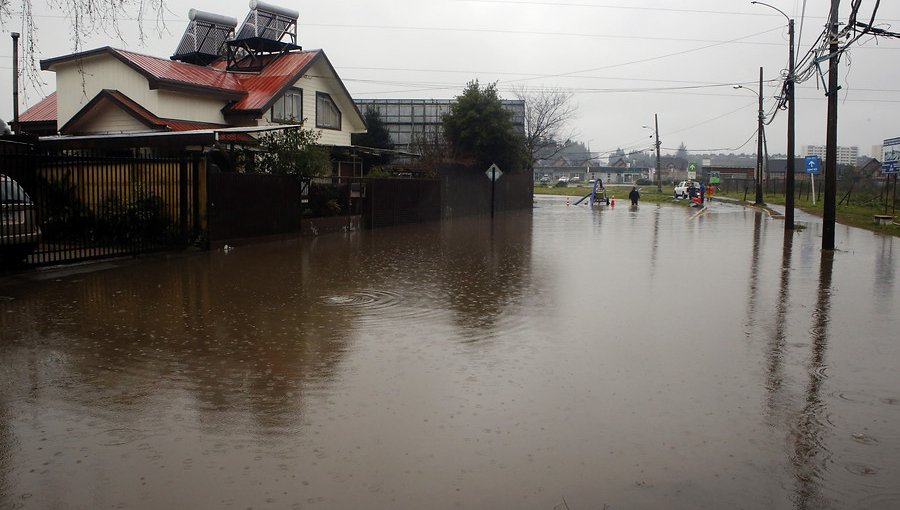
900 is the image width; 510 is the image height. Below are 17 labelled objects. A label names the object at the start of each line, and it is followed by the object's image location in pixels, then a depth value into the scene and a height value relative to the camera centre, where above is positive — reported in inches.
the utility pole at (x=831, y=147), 784.9 +46.4
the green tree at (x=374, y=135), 1893.5 +145.6
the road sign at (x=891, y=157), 1371.8 +66.3
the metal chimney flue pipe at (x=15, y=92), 1010.0 +148.0
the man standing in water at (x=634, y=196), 2124.8 -7.7
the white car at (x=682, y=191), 2775.6 +7.8
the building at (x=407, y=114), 2524.6 +250.7
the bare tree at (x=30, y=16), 309.8 +69.2
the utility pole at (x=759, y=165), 2074.3 +74.4
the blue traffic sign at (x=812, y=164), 1643.0 +61.0
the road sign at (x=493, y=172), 1519.7 +39.8
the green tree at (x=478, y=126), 1601.9 +136.7
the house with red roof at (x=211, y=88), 1043.3 +149.2
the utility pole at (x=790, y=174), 1112.8 +28.1
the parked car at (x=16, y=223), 509.4 -20.4
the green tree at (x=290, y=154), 893.2 +43.4
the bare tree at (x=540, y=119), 2596.0 +245.7
